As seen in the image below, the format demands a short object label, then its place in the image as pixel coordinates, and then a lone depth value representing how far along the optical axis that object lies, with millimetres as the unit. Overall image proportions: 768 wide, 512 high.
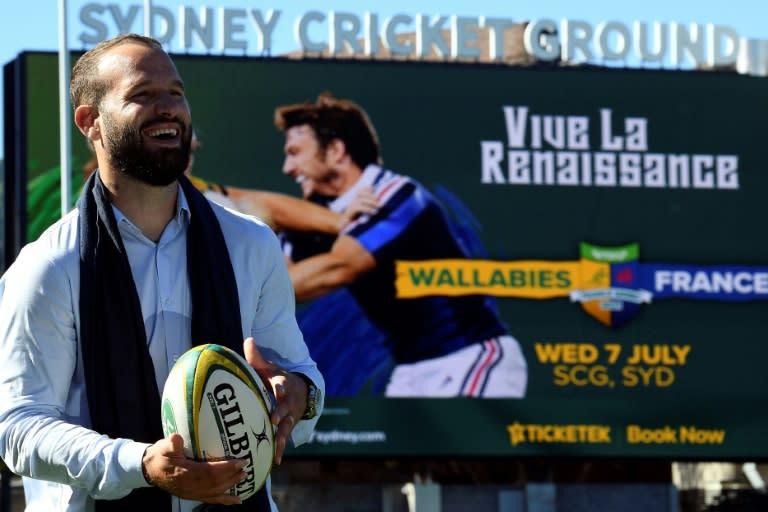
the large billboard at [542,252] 15562
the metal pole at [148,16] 16359
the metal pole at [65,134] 15211
